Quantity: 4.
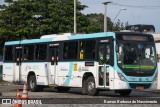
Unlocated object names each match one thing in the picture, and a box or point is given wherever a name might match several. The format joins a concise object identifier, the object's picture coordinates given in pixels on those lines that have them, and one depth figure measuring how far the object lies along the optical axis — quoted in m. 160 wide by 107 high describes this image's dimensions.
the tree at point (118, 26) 83.47
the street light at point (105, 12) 43.50
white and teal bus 21.70
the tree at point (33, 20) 49.92
